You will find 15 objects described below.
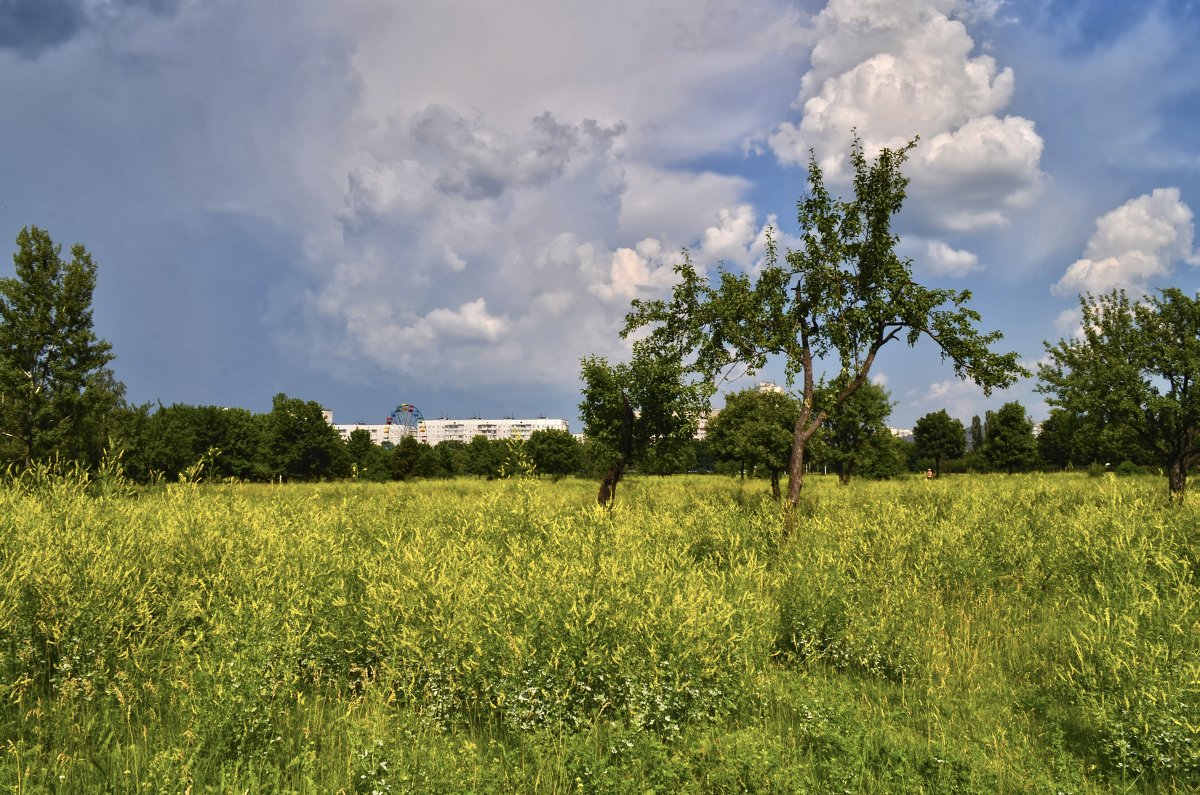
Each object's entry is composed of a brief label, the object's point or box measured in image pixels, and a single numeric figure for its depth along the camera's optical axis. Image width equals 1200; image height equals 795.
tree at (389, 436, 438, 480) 83.50
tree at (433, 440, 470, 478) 94.62
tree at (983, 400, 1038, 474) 71.56
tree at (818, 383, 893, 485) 42.09
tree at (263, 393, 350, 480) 67.81
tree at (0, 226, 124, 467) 28.88
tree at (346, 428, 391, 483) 71.31
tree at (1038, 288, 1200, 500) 21.75
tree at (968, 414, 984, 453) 159.73
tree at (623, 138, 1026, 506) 15.36
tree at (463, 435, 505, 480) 89.06
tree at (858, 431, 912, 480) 43.09
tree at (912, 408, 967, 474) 80.94
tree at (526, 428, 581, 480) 80.94
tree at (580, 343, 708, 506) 22.25
